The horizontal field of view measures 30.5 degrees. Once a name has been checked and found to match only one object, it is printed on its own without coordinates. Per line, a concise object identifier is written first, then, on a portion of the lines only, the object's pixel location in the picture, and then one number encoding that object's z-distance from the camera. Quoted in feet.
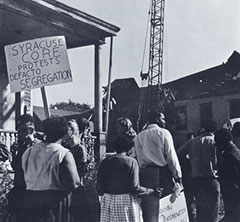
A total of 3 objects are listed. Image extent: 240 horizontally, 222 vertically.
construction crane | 163.94
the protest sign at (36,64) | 21.09
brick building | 115.24
